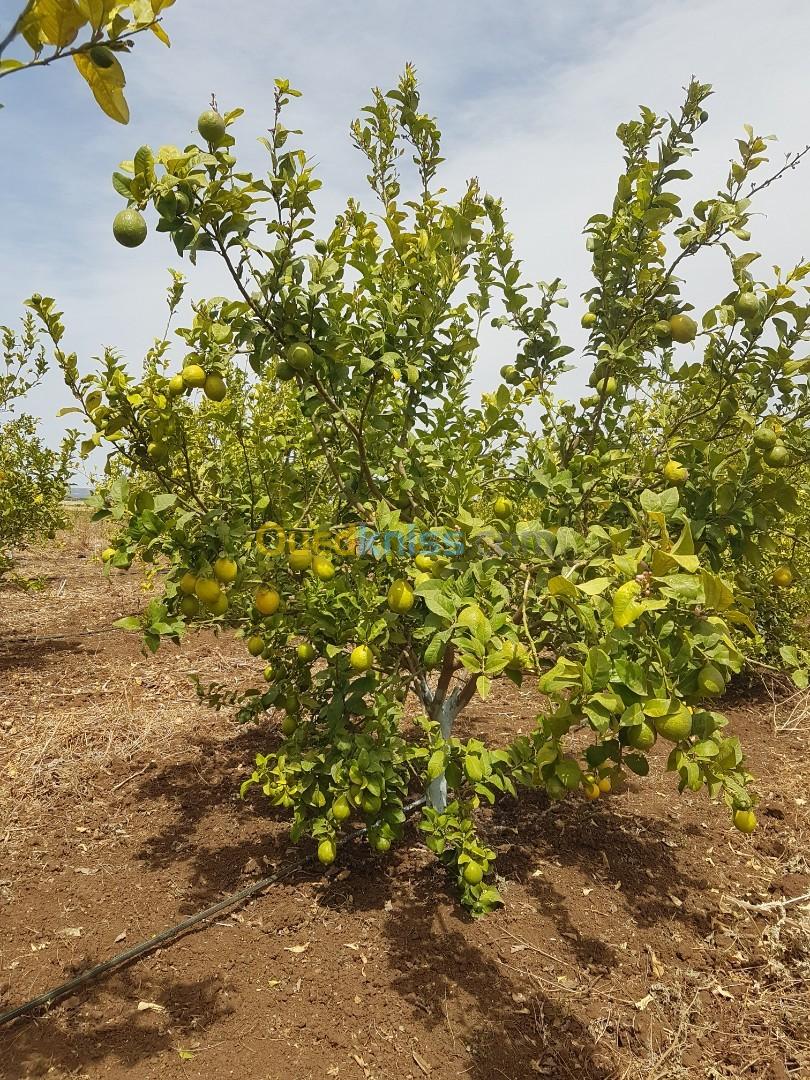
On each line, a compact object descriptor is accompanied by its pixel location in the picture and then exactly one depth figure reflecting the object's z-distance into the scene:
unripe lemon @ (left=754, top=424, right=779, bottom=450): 1.84
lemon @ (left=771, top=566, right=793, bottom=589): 2.40
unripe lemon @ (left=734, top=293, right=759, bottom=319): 2.01
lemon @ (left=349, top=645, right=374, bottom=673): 1.83
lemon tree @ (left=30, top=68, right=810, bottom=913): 1.35
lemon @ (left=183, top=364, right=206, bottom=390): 1.88
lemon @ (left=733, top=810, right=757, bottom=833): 1.85
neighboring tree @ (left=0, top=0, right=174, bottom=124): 0.73
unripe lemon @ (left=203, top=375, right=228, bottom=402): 1.94
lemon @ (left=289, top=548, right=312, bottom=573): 1.86
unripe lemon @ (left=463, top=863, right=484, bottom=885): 2.20
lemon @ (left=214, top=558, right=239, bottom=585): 1.78
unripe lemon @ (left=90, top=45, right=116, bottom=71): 0.75
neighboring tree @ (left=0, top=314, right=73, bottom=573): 5.03
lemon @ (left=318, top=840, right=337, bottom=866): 2.26
